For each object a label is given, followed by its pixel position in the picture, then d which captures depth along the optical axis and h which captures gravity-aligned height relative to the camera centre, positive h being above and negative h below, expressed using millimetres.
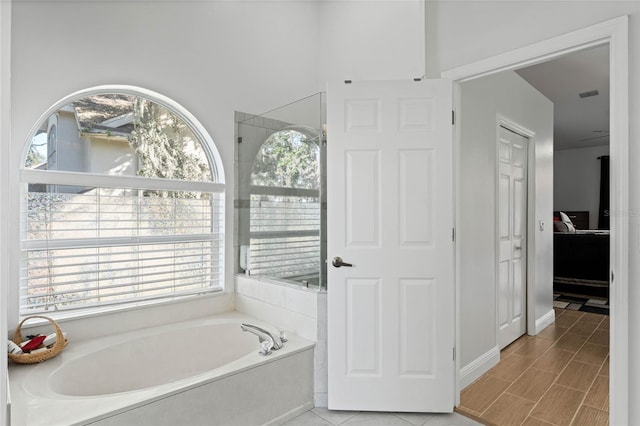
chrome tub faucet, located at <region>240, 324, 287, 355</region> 2252 -800
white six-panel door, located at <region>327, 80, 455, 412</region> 2279 -250
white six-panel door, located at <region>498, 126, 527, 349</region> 3340 -208
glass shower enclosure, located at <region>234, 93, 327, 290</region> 2549 +150
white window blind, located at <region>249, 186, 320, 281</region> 2586 -150
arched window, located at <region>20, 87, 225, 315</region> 2262 +53
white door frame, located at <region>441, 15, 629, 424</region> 1689 +44
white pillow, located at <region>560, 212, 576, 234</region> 5688 -142
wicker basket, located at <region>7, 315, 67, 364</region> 1921 -742
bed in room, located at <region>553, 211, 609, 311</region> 5184 -703
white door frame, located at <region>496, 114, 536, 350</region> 3770 -98
